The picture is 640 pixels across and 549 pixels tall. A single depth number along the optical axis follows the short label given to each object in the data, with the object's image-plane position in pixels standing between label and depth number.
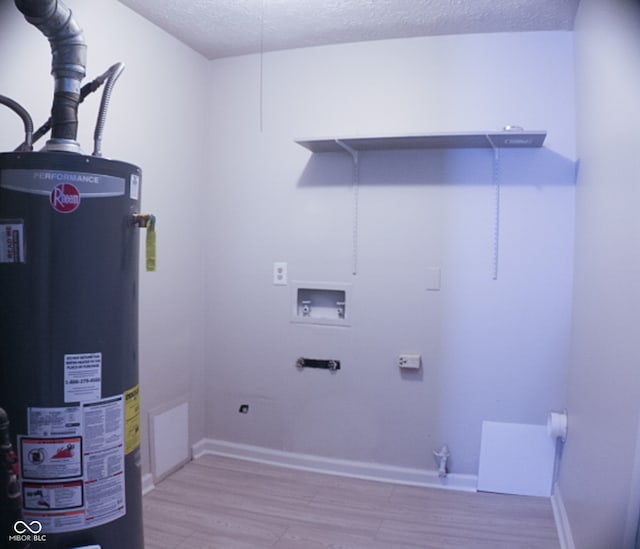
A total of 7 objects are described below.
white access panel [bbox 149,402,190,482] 2.74
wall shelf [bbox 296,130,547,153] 2.46
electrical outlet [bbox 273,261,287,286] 3.06
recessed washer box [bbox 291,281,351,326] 2.96
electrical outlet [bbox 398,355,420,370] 2.81
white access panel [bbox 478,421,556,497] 2.67
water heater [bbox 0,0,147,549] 1.34
